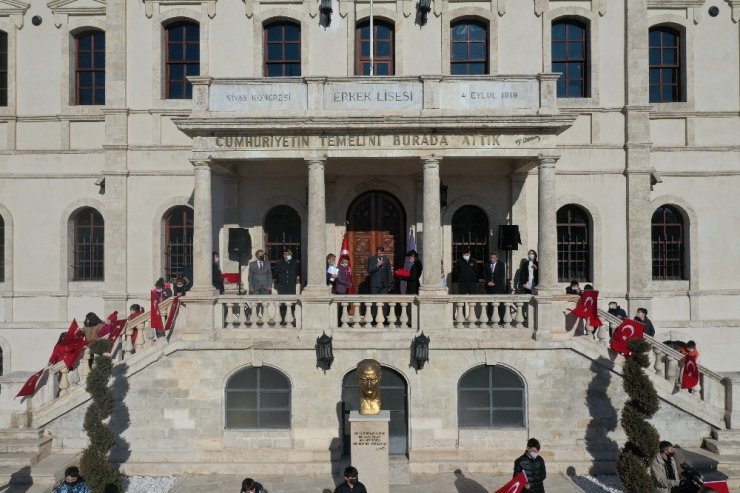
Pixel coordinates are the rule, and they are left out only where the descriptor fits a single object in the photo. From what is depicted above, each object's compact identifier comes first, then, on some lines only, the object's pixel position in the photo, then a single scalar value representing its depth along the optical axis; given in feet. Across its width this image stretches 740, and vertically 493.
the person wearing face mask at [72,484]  32.12
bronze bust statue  40.75
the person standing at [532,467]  34.94
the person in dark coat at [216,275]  54.44
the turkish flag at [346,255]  53.16
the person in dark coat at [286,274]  53.11
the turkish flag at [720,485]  33.24
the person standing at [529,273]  52.85
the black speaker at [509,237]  57.98
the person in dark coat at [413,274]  53.42
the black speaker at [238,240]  58.85
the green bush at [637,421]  39.31
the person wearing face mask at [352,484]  32.14
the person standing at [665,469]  36.91
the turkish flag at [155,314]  48.67
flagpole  53.62
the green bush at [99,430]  38.88
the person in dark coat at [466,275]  53.01
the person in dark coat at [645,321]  50.06
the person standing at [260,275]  52.70
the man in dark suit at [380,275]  51.98
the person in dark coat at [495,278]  53.21
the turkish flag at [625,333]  45.34
